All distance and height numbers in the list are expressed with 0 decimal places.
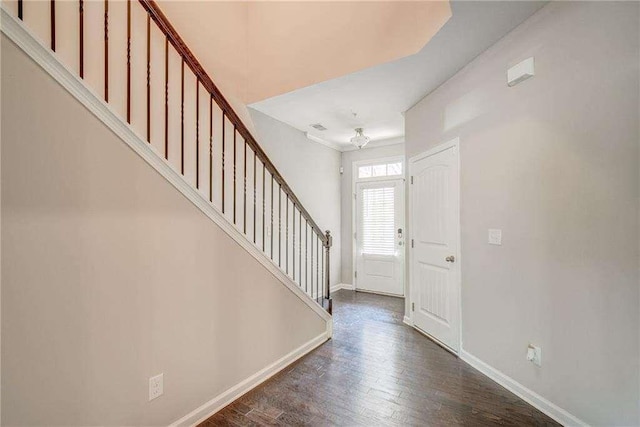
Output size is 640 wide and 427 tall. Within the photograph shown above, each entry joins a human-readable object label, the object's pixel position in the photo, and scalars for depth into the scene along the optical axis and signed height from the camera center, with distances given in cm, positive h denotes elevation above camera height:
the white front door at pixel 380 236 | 514 -36
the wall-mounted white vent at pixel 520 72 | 215 +103
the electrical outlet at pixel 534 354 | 210 -97
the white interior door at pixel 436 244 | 297 -31
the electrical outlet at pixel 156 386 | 170 -95
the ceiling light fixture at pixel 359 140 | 436 +109
